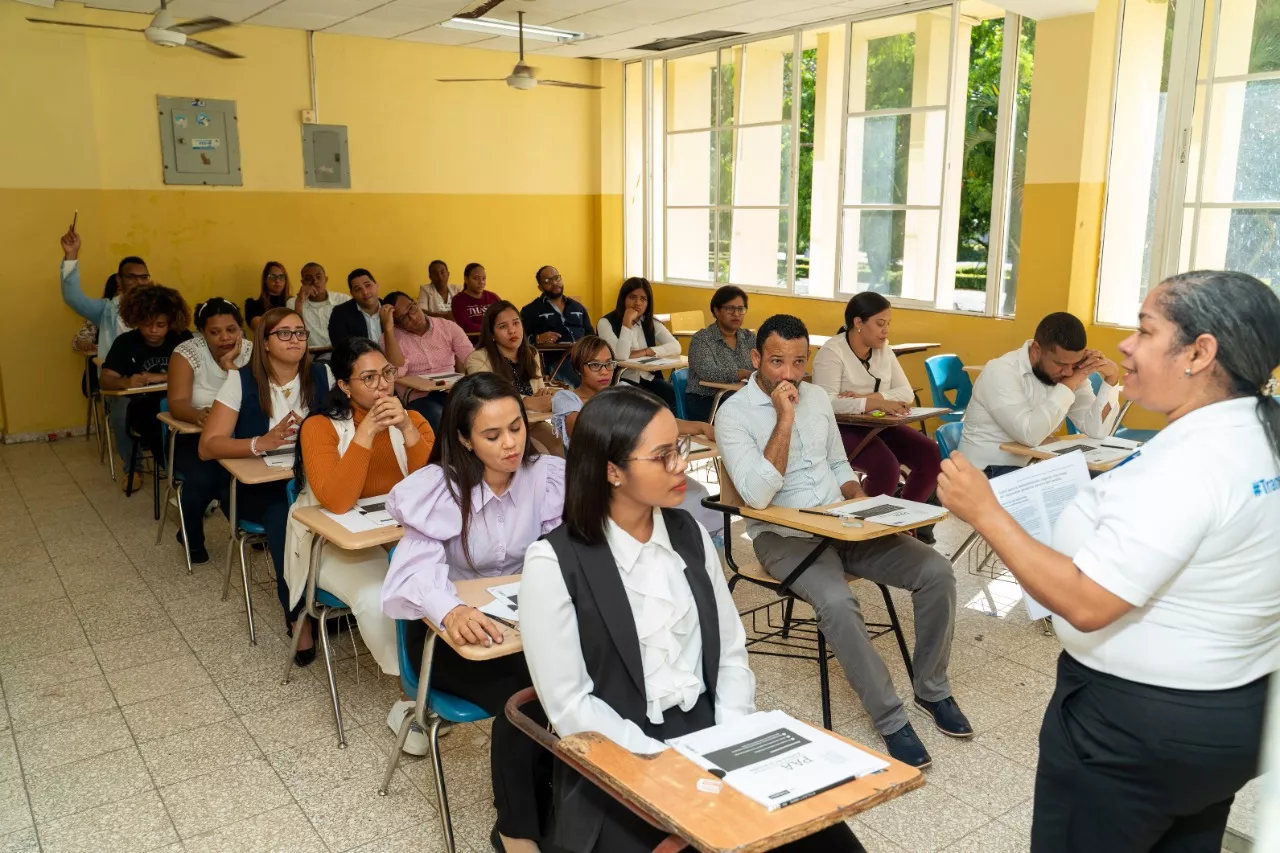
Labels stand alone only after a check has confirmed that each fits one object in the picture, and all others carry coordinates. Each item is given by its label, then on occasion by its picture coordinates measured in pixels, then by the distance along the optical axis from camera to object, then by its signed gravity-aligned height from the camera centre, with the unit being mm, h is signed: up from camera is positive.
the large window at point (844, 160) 7242 +658
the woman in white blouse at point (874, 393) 4828 -794
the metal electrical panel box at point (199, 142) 7871 +722
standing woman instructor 1471 -494
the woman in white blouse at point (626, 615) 1849 -735
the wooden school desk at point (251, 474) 3537 -873
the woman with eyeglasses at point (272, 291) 7973 -474
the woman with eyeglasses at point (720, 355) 5871 -706
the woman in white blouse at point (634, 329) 6953 -663
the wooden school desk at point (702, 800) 1397 -838
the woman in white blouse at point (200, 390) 4641 -756
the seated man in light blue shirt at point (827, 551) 3016 -1011
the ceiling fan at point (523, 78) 7535 +1193
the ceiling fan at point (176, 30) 5906 +1243
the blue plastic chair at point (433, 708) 2398 -1156
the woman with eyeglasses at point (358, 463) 2965 -750
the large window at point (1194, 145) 5738 +585
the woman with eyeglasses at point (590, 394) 4215 -748
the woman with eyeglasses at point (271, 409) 3791 -715
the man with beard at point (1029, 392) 4141 -654
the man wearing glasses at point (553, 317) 7855 -653
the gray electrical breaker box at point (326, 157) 8562 +657
